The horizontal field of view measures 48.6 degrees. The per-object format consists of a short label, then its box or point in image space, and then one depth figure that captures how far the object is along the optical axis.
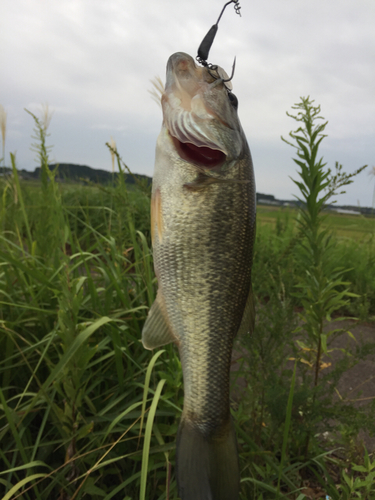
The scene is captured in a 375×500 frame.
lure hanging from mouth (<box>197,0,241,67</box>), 0.32
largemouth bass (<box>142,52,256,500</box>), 0.33
